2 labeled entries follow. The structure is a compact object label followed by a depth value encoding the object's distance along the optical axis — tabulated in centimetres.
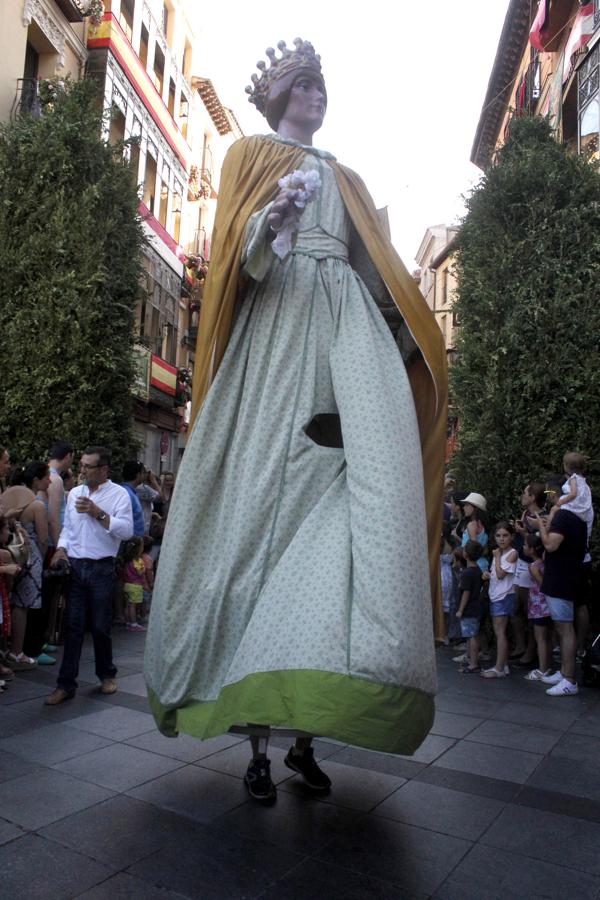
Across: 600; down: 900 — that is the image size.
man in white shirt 550
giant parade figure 226
